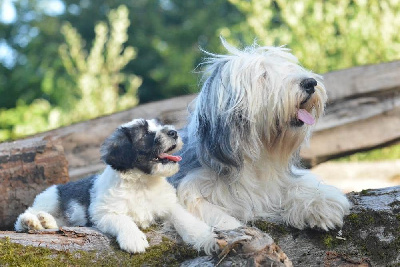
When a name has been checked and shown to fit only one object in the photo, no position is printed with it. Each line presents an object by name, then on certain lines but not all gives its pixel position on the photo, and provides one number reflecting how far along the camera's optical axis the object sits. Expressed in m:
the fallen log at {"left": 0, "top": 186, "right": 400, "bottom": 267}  3.25
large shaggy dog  3.98
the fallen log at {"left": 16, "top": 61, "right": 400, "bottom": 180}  6.79
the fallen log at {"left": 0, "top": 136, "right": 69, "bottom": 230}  5.51
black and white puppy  3.80
